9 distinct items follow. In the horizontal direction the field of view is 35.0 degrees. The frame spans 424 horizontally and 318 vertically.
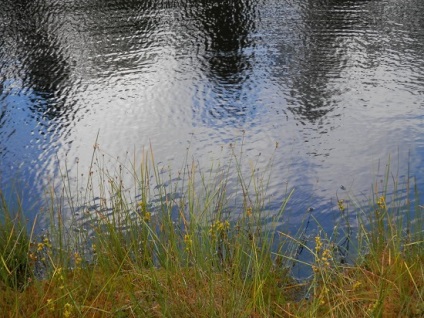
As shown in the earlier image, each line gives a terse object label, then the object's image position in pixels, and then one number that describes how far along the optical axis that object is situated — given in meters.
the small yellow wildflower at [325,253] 2.84
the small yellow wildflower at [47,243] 3.10
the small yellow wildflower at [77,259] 3.03
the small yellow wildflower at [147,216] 3.14
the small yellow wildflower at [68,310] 2.45
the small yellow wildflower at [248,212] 3.18
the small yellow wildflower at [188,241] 2.77
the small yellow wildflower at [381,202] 3.21
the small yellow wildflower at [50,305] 2.55
